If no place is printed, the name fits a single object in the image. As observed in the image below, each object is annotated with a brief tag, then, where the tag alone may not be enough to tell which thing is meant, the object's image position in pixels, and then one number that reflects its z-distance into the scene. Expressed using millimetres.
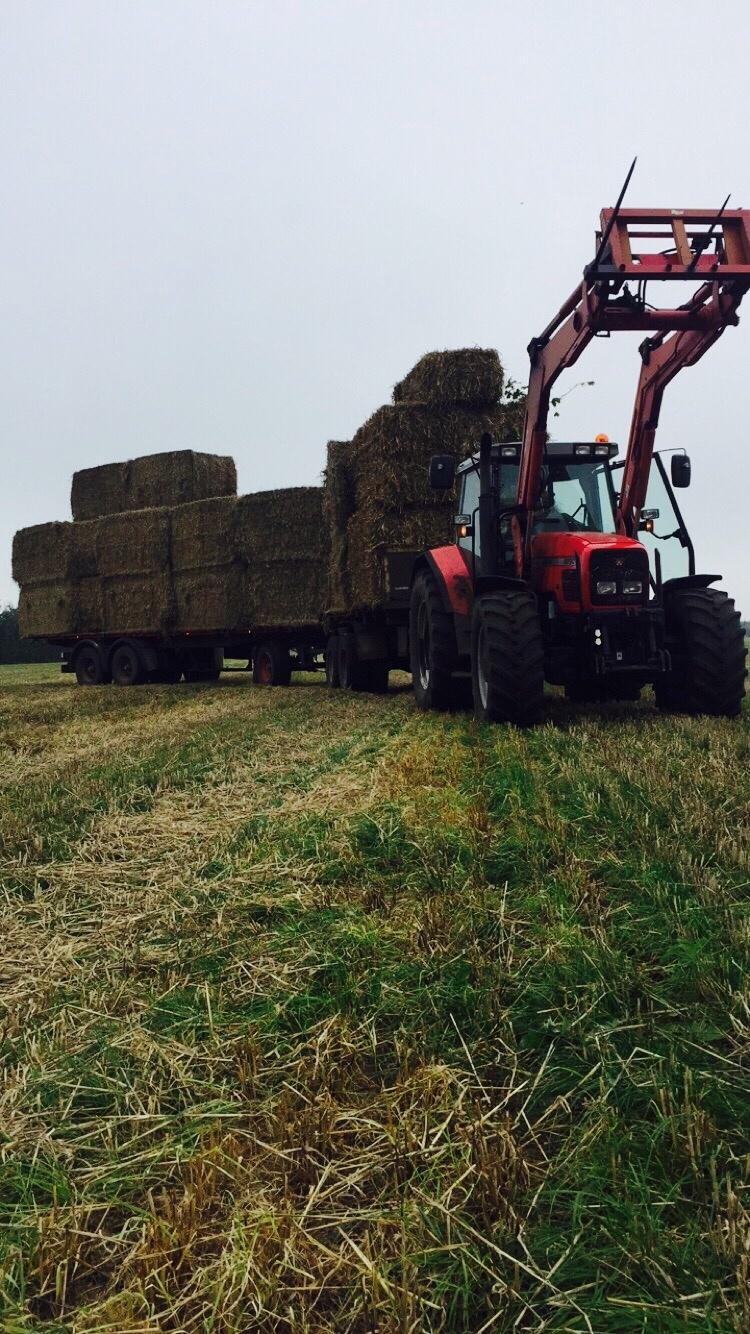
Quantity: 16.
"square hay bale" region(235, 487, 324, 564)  17188
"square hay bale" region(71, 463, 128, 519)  21109
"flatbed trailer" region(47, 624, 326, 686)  17766
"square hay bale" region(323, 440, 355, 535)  14984
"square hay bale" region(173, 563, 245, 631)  18000
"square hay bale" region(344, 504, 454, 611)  13359
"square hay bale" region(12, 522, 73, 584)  21031
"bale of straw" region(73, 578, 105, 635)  20781
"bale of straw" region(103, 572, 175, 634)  19406
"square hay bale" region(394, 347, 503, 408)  13336
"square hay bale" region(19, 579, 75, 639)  21016
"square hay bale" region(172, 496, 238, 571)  18125
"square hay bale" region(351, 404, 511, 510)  13312
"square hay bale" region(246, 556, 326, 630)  17047
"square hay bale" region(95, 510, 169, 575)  19516
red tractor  7797
